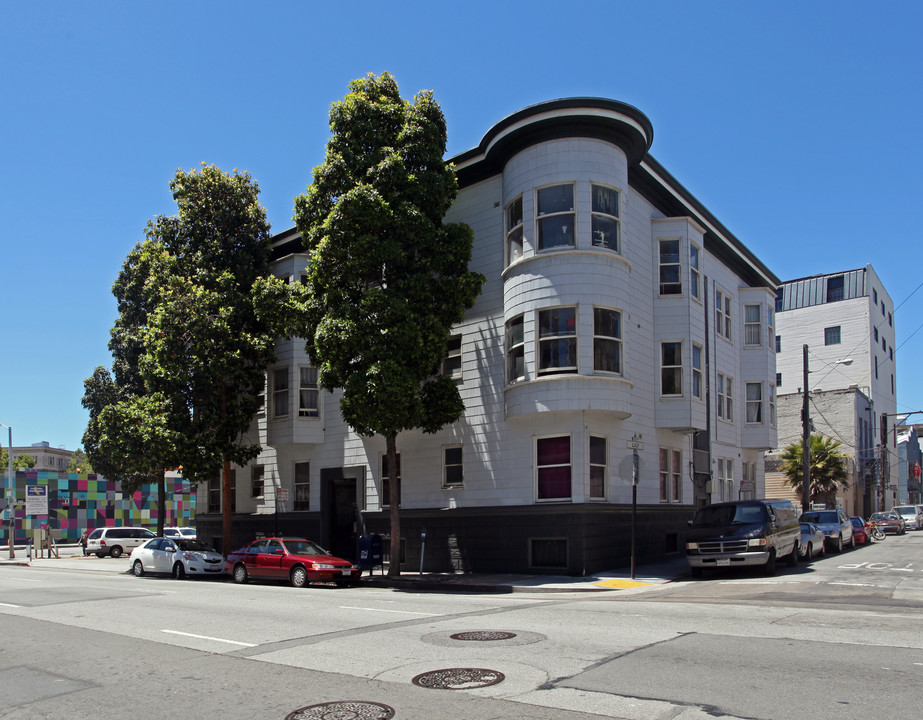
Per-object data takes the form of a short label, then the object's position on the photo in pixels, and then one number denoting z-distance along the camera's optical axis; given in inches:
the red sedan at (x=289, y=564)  836.6
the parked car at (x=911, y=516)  1931.6
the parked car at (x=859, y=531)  1242.1
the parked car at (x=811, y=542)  922.7
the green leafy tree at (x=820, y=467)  1739.7
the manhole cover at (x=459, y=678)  305.0
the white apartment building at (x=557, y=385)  870.4
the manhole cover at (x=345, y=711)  266.4
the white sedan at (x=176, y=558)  1024.9
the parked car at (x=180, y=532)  1975.9
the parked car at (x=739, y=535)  769.6
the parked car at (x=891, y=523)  1651.1
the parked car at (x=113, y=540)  1758.1
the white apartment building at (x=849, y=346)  2340.1
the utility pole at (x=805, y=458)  1338.6
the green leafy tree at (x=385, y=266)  836.0
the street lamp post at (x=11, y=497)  1709.4
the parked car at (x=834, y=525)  1077.1
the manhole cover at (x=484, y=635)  408.5
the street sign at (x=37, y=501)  1651.1
